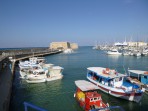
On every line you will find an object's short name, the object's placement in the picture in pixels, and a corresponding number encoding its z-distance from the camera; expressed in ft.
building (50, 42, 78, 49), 410.83
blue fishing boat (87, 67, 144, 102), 42.85
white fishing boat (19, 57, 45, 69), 87.69
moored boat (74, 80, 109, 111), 35.90
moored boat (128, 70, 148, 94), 54.59
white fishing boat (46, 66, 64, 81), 70.83
